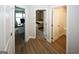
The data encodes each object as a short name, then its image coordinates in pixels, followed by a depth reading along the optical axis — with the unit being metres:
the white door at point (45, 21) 1.76
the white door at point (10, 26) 1.61
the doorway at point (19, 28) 1.70
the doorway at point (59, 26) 1.80
